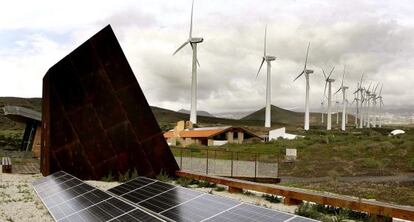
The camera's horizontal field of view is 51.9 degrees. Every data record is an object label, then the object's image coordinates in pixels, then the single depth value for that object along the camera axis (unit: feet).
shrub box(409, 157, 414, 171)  117.05
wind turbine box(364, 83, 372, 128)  482.94
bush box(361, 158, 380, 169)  123.22
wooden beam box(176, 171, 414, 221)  33.65
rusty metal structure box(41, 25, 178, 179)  60.49
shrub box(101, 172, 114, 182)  60.73
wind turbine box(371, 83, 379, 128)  505.74
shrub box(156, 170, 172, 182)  60.03
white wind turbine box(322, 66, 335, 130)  378.53
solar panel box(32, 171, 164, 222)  29.55
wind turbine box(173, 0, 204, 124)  258.65
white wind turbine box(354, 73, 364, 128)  447.01
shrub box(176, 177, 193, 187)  58.21
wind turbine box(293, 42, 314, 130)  343.87
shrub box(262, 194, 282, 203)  46.93
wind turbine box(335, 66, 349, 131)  417.69
